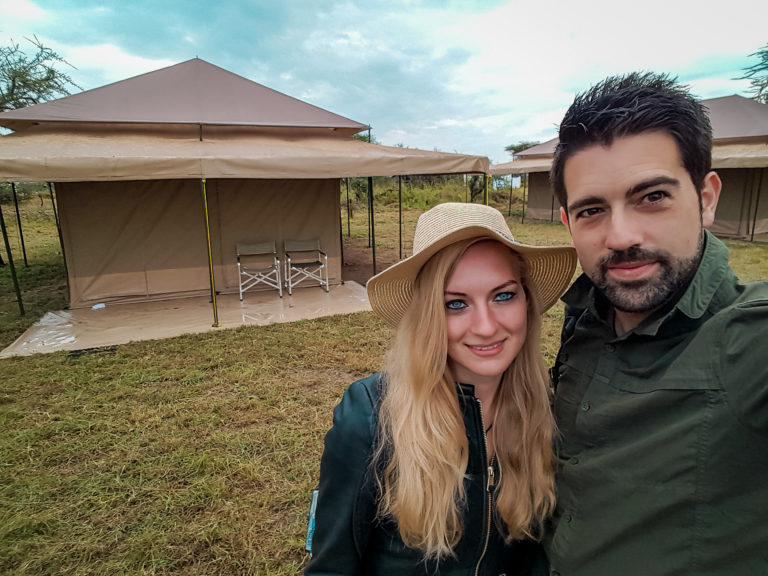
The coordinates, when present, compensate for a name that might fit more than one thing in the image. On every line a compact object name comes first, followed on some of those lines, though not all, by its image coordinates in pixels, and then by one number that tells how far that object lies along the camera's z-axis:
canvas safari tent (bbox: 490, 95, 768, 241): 11.40
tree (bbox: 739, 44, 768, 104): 17.20
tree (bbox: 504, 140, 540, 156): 40.02
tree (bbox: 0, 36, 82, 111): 11.62
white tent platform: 5.64
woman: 1.16
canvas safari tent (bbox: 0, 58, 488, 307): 6.24
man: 0.84
